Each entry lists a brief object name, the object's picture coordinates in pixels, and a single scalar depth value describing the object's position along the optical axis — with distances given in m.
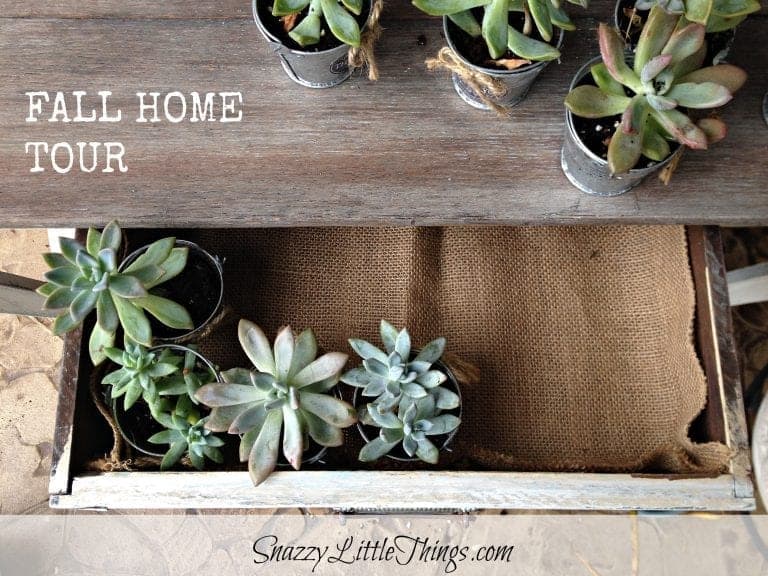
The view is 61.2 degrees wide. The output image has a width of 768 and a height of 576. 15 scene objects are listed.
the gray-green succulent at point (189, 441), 0.98
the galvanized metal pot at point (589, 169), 0.86
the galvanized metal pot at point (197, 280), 1.04
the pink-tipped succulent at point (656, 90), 0.78
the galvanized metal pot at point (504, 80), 0.87
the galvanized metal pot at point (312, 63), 0.88
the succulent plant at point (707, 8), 0.76
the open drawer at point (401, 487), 0.92
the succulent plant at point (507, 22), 0.81
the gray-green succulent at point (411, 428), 0.94
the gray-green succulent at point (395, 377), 0.94
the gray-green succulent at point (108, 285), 0.84
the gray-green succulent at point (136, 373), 0.94
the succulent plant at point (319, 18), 0.84
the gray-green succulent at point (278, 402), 0.88
